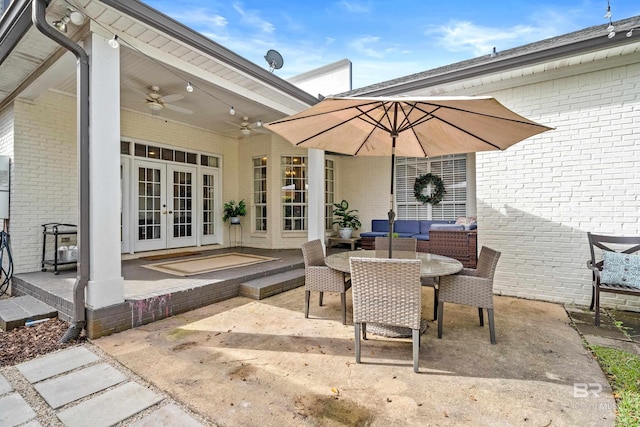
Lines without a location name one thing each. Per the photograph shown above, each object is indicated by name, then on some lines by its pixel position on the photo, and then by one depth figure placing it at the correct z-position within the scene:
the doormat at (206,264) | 4.49
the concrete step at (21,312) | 3.01
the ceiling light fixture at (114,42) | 2.75
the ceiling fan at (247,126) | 5.74
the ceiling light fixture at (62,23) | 2.70
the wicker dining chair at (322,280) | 3.09
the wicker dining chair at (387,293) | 2.16
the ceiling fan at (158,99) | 4.39
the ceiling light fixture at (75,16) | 2.59
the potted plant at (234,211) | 7.27
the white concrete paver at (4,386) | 1.96
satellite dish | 6.29
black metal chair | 3.08
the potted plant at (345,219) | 7.75
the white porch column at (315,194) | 5.51
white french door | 5.85
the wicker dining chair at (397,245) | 3.63
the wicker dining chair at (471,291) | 2.63
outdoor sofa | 4.95
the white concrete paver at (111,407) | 1.67
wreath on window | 6.95
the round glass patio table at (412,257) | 2.58
